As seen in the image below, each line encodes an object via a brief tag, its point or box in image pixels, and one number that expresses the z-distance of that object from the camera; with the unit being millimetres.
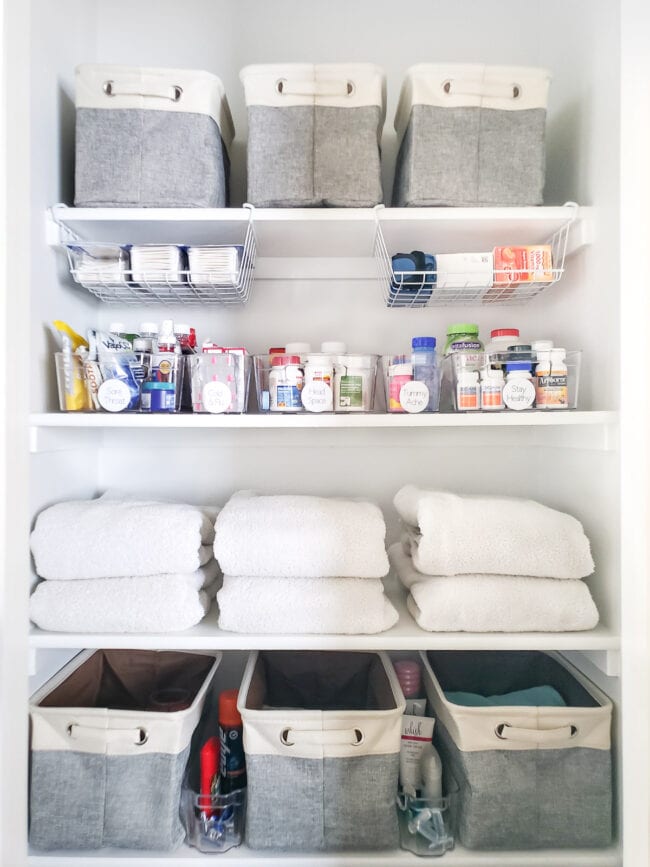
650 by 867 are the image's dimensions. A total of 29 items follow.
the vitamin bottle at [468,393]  1041
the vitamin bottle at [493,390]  1030
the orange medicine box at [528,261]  1050
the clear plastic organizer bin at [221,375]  1037
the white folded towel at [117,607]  977
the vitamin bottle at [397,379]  1046
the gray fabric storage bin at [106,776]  955
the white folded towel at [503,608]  984
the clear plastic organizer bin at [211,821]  978
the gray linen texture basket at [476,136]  1039
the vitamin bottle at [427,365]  1062
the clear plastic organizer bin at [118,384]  1021
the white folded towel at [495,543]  998
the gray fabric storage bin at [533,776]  958
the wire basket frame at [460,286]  1066
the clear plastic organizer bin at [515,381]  1027
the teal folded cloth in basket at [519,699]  1070
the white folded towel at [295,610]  974
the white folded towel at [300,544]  986
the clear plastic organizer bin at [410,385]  1035
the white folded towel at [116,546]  992
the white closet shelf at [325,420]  1006
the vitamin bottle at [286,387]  1042
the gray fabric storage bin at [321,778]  956
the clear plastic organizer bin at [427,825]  973
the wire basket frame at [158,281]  1053
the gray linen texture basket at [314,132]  1033
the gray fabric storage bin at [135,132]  1033
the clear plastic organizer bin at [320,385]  1037
